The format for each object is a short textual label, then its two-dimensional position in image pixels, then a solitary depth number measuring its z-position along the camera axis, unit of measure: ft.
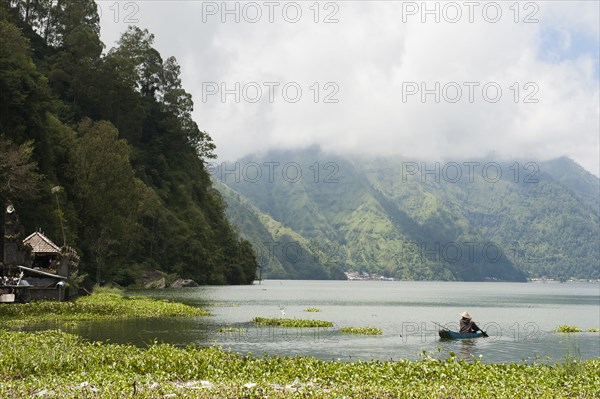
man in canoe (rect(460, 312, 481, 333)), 179.42
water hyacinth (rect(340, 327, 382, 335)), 181.18
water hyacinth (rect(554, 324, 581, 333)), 213.46
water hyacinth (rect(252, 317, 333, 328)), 192.44
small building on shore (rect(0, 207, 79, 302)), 199.52
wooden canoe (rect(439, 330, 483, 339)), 173.37
